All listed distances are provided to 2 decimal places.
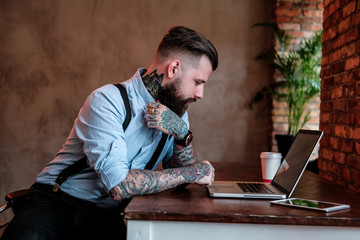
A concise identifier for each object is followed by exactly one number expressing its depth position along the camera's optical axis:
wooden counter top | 0.99
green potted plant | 3.64
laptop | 1.24
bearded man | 1.30
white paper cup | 1.63
